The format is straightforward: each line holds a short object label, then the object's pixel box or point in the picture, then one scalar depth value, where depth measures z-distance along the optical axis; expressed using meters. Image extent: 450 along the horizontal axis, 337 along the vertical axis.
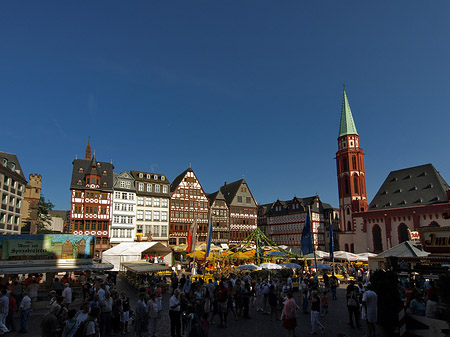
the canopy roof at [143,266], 21.88
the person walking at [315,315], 13.07
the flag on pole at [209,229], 21.57
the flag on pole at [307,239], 22.45
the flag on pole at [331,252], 24.10
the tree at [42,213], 59.56
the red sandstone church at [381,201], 55.12
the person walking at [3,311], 12.59
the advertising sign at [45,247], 20.17
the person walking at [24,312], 13.09
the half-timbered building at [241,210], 66.13
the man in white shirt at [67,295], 15.18
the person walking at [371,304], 10.82
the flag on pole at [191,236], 21.92
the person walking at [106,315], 12.22
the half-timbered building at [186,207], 59.09
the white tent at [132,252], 28.42
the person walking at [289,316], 11.36
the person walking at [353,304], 13.84
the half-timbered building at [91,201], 50.00
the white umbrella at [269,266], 26.84
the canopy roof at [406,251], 21.69
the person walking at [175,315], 12.00
